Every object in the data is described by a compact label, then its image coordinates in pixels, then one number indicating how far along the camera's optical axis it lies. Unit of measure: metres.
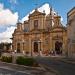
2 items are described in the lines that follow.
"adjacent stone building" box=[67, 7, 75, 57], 17.37
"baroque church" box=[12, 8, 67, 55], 22.87
